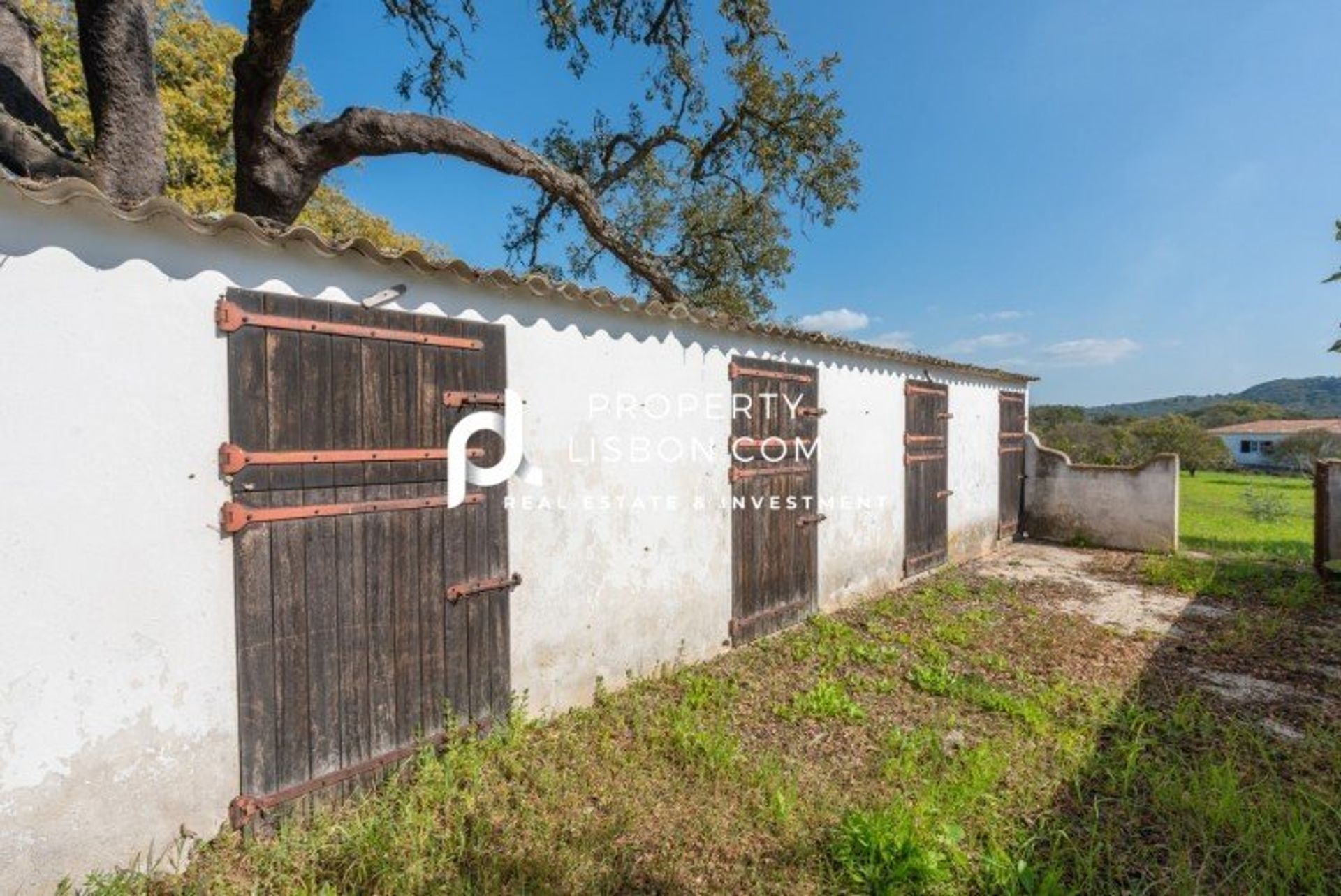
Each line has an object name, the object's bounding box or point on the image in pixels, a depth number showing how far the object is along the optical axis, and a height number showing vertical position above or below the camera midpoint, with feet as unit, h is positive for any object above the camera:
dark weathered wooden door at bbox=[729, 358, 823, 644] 17.01 -1.81
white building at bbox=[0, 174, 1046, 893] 7.06 -1.04
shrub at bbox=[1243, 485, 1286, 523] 44.45 -5.74
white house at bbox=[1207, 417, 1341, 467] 150.61 -1.18
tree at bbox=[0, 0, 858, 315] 17.06 +11.66
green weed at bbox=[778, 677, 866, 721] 13.07 -6.07
